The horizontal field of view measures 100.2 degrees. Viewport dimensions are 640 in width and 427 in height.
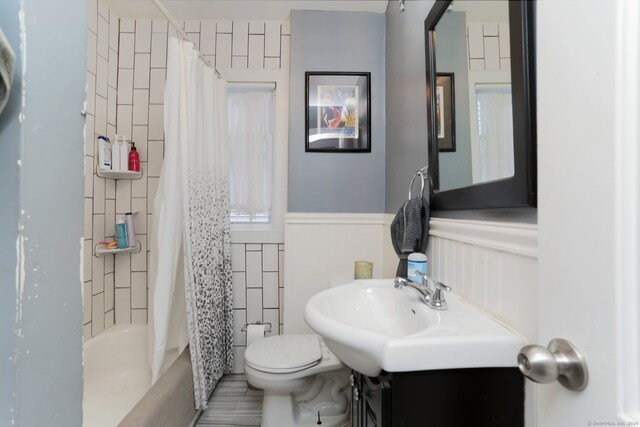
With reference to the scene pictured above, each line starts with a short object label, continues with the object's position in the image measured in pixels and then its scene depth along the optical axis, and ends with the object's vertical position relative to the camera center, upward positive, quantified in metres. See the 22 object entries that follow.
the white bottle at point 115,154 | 1.71 +0.39
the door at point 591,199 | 0.27 +0.02
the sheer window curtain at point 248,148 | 1.94 +0.49
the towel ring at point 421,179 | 1.13 +0.16
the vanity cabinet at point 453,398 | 0.62 -0.43
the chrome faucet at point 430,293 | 0.80 -0.24
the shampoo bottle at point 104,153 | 1.64 +0.38
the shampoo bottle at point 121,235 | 1.75 -0.14
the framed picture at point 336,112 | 1.81 +0.70
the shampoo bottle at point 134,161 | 1.78 +0.36
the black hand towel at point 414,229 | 1.05 -0.05
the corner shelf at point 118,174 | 1.67 +0.27
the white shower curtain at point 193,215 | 1.36 +0.00
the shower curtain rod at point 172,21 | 1.38 +1.08
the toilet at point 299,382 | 1.27 -0.82
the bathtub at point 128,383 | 1.16 -0.92
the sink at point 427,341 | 0.58 -0.29
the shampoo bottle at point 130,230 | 1.79 -0.10
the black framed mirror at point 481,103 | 0.60 +0.32
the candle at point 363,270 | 1.46 -0.30
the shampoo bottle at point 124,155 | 1.74 +0.39
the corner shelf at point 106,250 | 1.69 -0.23
